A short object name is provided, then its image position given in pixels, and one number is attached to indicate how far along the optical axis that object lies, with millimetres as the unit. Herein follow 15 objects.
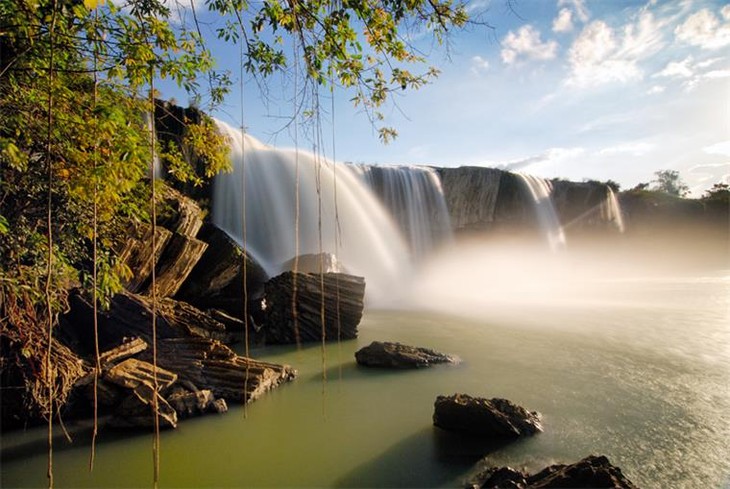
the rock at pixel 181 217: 9945
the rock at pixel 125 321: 6573
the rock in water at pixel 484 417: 4293
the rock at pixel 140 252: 8188
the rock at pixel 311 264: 12708
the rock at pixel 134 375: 4957
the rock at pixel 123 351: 5527
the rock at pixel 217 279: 10352
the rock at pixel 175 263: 9234
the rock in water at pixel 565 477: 2986
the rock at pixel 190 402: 4818
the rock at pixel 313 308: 9305
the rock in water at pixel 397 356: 6953
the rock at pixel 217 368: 5469
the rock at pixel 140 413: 4480
